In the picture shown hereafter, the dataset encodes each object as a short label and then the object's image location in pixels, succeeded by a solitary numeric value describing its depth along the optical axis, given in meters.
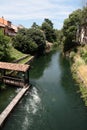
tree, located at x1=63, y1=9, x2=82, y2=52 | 29.14
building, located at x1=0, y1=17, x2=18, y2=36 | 29.36
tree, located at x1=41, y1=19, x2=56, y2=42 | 46.10
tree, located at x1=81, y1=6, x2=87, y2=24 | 28.51
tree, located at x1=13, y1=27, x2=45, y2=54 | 26.05
